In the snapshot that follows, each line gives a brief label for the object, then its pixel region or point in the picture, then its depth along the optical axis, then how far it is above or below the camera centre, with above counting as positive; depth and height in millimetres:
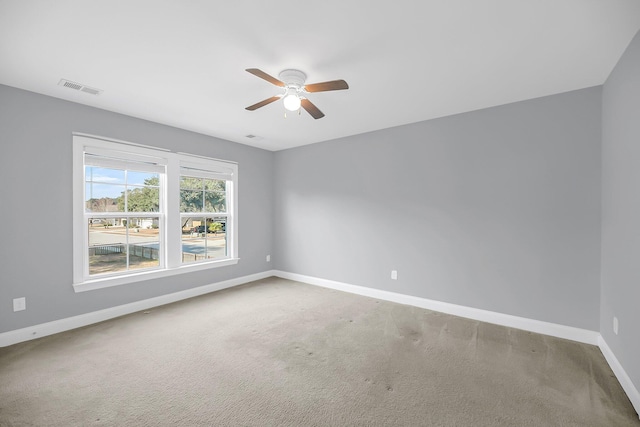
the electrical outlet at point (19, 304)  2781 -916
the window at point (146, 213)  3287 -6
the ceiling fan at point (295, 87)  2214 +1041
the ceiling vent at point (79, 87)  2675 +1246
